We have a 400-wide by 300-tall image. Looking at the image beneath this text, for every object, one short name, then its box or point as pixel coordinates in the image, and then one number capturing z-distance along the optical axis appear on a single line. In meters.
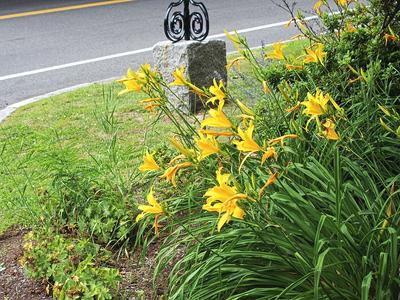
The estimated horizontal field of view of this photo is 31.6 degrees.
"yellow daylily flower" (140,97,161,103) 2.84
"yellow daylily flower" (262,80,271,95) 3.16
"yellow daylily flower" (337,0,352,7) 3.73
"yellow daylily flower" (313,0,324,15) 3.86
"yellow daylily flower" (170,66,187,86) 2.80
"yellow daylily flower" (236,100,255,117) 2.81
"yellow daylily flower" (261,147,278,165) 2.26
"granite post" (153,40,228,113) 6.08
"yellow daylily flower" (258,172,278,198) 2.23
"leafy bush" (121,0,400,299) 2.46
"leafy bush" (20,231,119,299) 3.12
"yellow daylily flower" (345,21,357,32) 3.98
